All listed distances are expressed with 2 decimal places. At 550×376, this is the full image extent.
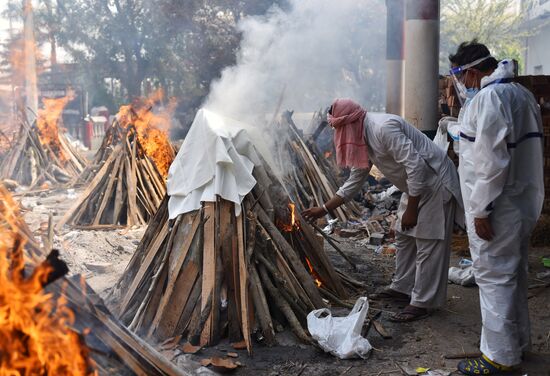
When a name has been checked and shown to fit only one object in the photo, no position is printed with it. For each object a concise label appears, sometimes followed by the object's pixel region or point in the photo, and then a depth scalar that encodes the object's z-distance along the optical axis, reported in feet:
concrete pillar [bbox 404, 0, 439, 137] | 31.22
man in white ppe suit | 12.32
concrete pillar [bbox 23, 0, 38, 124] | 61.52
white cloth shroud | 15.74
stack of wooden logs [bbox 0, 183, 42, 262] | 8.67
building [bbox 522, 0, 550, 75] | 92.12
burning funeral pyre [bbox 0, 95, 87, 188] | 44.42
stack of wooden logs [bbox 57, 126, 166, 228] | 29.99
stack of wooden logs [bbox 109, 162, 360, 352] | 14.84
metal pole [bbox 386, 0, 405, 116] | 51.98
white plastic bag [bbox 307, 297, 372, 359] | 14.06
